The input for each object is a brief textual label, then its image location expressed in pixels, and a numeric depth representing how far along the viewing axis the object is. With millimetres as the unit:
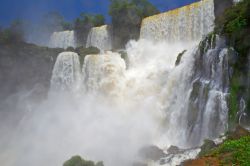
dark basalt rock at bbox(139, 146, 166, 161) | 17953
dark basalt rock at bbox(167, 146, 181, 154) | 18091
